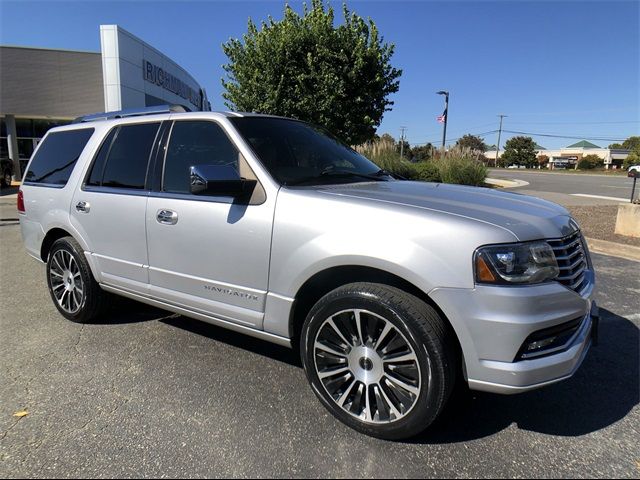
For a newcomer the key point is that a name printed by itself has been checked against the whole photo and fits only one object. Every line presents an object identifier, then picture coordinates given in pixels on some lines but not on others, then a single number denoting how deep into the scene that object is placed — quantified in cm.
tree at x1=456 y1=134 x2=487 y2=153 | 9910
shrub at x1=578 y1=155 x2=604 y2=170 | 7644
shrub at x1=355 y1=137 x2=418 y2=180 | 1571
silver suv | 228
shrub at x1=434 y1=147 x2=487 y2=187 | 1574
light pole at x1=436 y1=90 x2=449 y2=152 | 2811
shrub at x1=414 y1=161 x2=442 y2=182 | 1591
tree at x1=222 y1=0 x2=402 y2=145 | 1247
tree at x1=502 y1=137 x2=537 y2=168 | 9156
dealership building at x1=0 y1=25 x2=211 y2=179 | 2059
